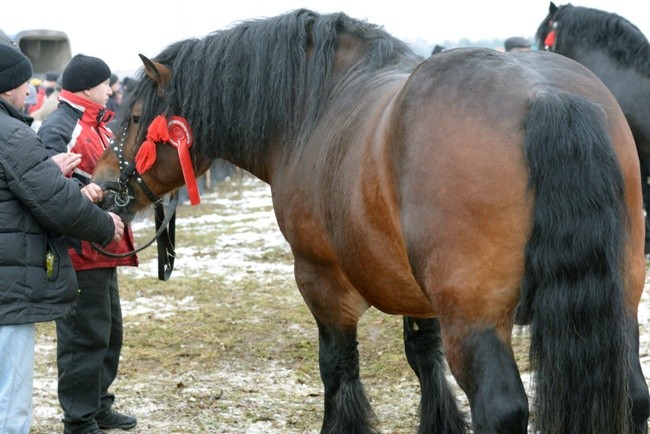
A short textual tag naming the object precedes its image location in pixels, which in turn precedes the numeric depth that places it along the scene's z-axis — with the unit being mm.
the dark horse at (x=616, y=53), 7633
